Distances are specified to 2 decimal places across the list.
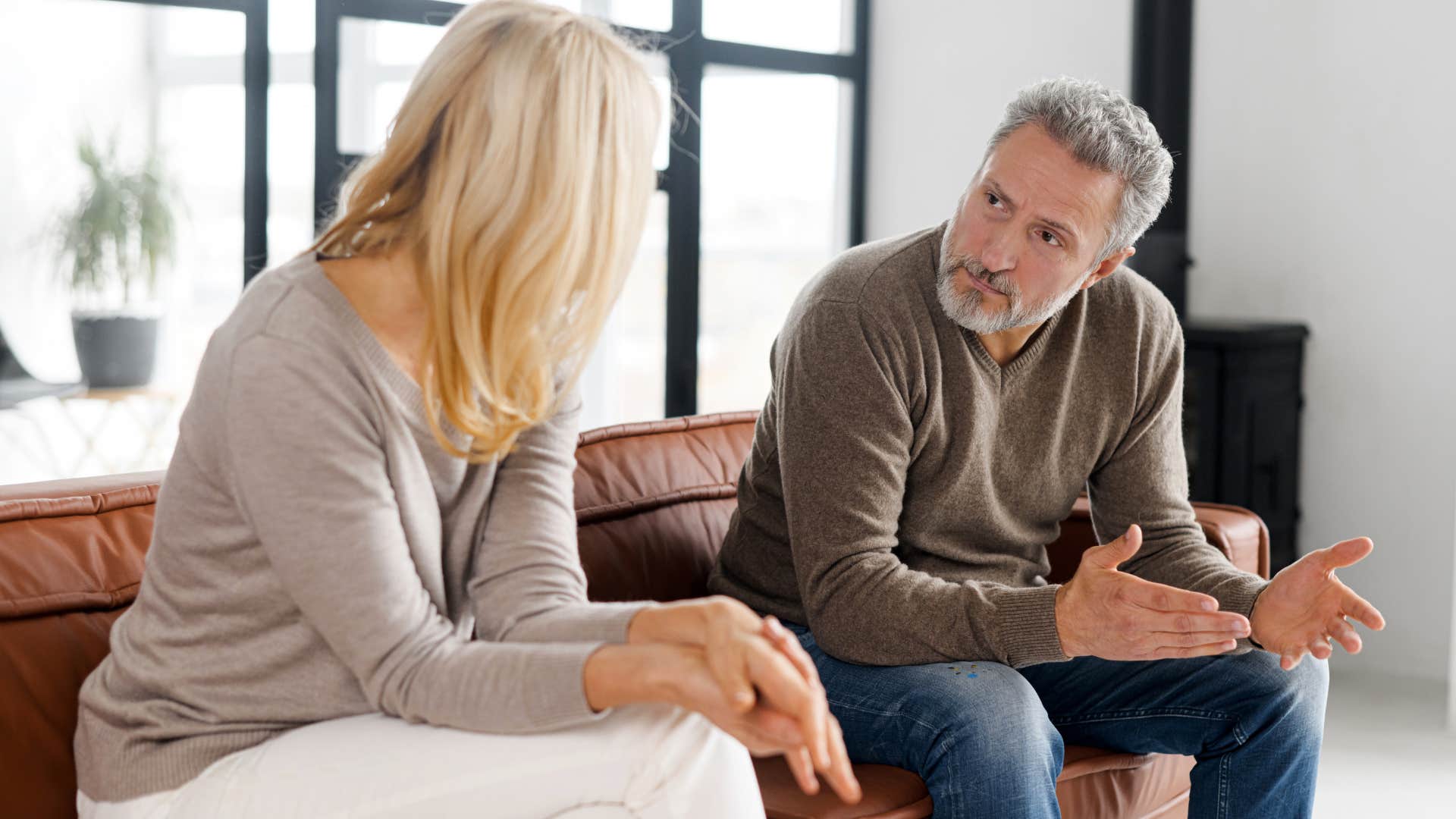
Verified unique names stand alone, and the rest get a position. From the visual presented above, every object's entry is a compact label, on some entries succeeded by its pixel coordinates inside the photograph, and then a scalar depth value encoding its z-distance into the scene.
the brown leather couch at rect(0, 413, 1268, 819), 1.53
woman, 1.23
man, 1.72
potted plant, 2.75
